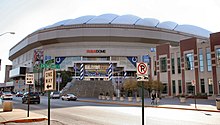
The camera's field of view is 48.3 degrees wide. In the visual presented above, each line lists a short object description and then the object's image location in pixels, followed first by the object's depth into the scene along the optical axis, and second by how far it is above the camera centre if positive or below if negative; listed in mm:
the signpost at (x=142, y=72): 8828 +303
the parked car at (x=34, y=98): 32750 -2228
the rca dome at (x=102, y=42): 99688 +16474
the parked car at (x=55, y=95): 55472 -3168
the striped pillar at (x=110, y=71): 97188 +3855
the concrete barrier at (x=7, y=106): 19453 -1998
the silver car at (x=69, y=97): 44650 -2939
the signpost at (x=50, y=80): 8125 +35
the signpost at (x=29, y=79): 16547 +152
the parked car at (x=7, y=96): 49381 -2942
